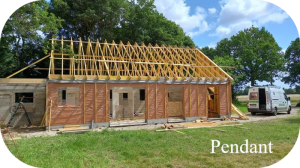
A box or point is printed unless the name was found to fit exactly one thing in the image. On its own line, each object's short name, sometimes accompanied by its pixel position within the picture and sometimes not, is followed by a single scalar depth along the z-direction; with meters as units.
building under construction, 13.03
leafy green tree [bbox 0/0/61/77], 10.92
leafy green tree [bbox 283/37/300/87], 39.78
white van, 18.16
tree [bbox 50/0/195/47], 26.88
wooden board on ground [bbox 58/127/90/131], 12.12
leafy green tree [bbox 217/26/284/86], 39.10
